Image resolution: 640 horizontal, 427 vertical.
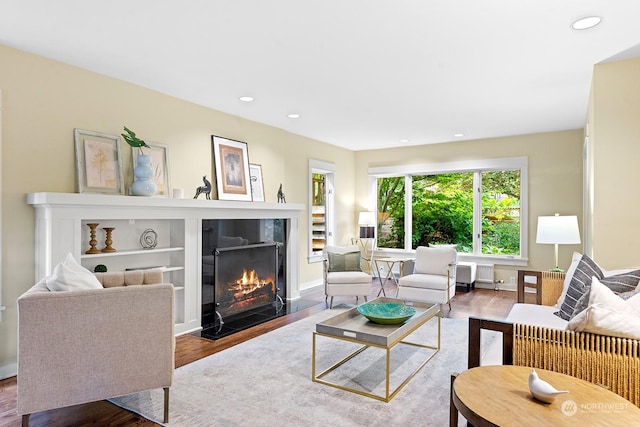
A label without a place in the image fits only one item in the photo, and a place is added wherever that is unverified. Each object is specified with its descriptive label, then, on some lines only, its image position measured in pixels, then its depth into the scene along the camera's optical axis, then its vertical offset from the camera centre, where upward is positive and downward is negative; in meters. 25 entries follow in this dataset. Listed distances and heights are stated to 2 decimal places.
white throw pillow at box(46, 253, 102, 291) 2.17 -0.39
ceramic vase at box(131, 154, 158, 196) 3.60 +0.31
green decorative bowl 2.94 -0.78
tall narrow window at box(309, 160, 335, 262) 6.42 +0.10
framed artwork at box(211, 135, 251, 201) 4.67 +0.54
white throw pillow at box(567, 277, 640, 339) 1.74 -0.48
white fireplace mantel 3.02 -0.15
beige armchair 2.00 -0.72
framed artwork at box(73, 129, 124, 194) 3.35 +0.45
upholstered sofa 1.73 -0.64
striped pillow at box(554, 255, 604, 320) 2.64 -0.48
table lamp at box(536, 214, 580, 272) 4.26 -0.20
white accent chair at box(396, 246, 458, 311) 4.78 -0.83
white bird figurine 1.45 -0.67
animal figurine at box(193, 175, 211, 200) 4.30 +0.26
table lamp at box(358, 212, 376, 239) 7.08 -0.16
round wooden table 1.36 -0.72
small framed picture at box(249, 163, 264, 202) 5.17 +0.40
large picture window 6.34 +0.11
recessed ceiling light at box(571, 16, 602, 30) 2.49 +1.25
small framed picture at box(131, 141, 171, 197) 3.94 +0.48
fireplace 4.32 -0.74
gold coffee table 2.57 -0.86
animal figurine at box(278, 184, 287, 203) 5.45 +0.23
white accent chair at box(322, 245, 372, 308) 4.94 -0.80
